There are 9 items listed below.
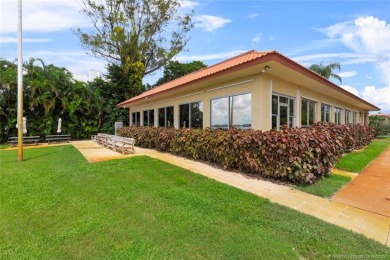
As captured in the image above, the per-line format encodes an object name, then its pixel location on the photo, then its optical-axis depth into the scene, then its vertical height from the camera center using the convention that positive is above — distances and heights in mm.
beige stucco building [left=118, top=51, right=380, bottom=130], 7996 +1382
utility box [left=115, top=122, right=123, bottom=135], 20256 +217
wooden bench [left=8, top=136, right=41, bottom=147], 16083 -936
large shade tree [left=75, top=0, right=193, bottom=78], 23719 +9955
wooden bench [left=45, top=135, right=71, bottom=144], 18617 -875
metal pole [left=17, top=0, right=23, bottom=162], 9539 +1531
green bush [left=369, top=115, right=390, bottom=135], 25188 +328
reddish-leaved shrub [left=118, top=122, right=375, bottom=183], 5949 -630
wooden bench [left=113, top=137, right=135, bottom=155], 10781 -831
